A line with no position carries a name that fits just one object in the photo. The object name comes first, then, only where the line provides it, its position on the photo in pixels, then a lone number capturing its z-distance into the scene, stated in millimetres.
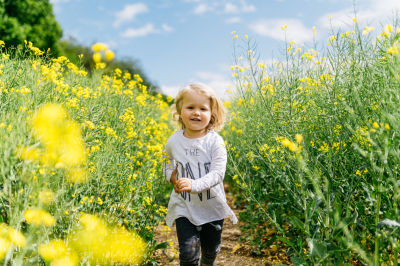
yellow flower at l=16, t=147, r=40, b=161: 1214
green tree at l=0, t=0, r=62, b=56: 11523
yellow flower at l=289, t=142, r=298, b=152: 1213
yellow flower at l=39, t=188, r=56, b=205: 1374
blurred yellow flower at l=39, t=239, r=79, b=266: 1270
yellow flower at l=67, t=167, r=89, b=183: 1509
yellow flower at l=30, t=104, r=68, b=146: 1438
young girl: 1840
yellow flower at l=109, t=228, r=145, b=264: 1995
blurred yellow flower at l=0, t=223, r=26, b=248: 1076
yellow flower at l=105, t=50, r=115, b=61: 1600
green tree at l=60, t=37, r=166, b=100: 23656
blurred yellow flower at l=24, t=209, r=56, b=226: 1089
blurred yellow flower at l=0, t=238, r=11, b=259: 1089
